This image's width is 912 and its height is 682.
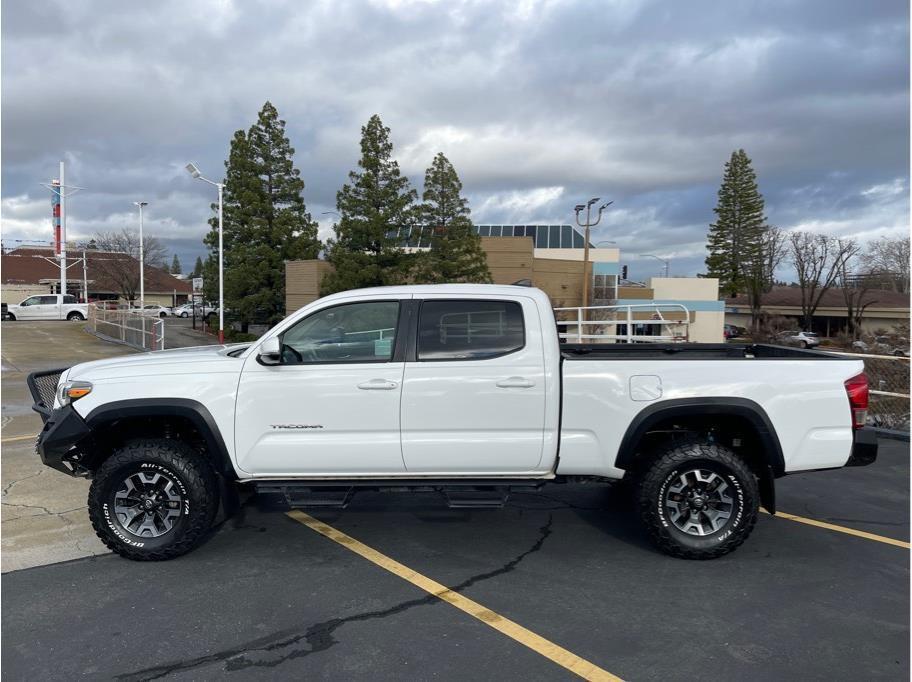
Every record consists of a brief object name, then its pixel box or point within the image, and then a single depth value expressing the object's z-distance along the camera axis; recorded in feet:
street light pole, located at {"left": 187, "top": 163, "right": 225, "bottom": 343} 71.04
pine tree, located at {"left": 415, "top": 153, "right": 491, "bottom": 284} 92.32
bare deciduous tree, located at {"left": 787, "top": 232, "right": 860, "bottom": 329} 182.19
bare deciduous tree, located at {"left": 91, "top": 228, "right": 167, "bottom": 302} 216.95
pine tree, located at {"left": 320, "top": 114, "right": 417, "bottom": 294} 85.71
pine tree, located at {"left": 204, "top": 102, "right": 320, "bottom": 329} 96.73
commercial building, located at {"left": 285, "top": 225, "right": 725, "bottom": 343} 99.50
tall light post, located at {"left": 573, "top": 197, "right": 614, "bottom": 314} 104.01
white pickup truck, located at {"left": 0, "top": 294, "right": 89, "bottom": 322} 134.41
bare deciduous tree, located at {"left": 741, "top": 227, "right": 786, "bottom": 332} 203.82
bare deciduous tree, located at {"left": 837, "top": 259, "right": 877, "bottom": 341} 178.22
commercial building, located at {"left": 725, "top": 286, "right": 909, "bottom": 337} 179.42
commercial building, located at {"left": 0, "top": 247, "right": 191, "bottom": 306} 219.41
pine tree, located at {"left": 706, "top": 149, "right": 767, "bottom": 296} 209.97
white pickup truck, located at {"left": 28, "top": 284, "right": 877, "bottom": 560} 14.35
